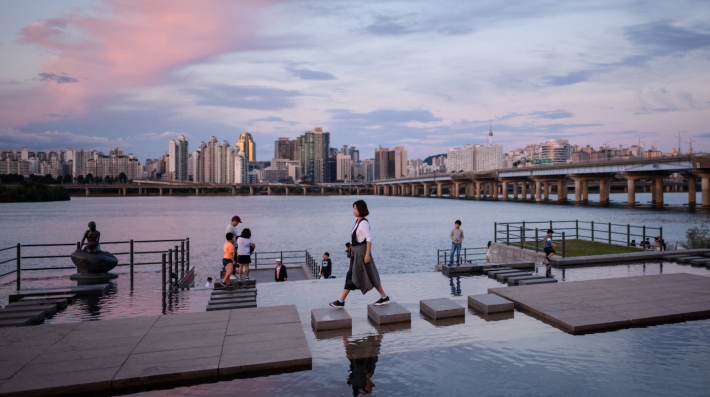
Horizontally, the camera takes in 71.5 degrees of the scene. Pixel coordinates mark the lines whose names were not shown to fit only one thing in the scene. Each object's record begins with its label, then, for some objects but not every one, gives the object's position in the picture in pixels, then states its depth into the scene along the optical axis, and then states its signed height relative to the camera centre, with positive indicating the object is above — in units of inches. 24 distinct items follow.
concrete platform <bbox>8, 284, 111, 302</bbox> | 468.3 -96.3
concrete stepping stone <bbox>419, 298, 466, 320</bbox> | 381.4 -90.9
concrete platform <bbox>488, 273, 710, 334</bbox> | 362.3 -91.0
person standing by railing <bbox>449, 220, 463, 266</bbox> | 695.7 -63.4
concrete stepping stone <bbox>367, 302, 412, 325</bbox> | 368.5 -91.9
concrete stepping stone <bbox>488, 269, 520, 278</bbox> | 572.1 -92.3
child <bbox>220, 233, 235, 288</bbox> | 505.0 -68.9
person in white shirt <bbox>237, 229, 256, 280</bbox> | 529.7 -62.3
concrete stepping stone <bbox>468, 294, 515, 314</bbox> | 395.9 -90.3
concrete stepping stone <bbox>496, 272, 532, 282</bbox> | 547.2 -91.9
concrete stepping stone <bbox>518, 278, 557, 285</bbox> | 514.6 -92.7
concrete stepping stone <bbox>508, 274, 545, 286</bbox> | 521.5 -91.3
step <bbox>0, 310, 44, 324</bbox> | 382.0 -95.7
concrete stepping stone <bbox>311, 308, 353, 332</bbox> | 357.1 -93.3
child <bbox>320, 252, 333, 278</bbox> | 823.1 -126.4
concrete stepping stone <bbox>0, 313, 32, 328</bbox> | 364.8 -96.4
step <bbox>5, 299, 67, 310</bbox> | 424.5 -96.0
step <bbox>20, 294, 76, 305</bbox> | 455.8 -98.2
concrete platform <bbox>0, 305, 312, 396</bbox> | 257.1 -96.0
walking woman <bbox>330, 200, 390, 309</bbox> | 375.2 -53.0
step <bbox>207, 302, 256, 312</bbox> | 416.5 -96.7
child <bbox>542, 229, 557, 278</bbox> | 644.1 -74.1
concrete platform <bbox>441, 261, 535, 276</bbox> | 601.3 -92.0
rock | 571.5 -80.1
